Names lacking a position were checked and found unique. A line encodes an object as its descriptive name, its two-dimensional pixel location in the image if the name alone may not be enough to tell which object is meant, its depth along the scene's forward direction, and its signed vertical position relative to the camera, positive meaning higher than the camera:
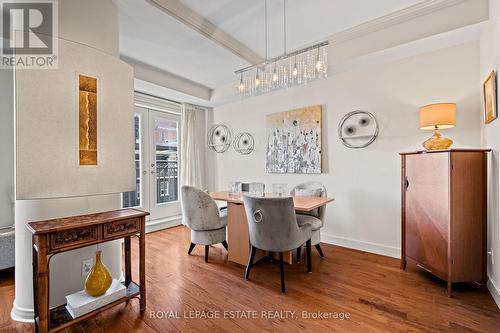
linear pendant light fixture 2.22 +1.01
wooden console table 1.37 -0.48
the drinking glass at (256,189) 2.80 -0.30
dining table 2.52 -0.75
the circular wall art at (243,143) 4.16 +0.42
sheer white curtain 4.36 +0.32
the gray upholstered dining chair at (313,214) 2.53 -0.61
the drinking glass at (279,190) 2.77 -0.30
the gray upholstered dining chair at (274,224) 1.99 -0.54
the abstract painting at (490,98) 1.81 +0.55
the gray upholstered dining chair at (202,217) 2.60 -0.59
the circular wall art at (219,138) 4.52 +0.58
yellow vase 1.62 -0.82
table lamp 2.13 +0.42
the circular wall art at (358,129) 2.90 +0.47
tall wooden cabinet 1.94 -0.45
